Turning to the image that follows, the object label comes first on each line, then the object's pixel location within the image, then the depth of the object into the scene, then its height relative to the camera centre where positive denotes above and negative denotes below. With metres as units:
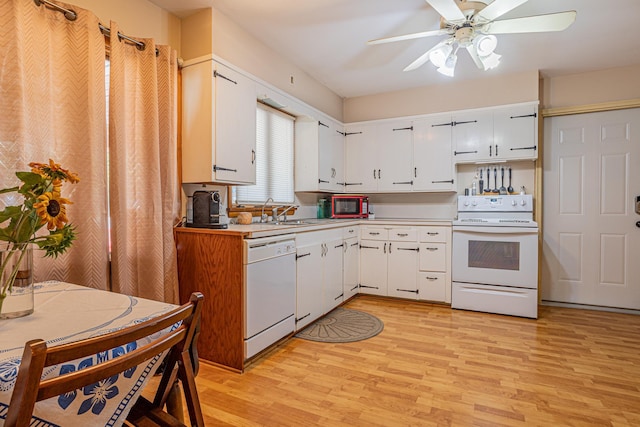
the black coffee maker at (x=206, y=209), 2.40 -0.02
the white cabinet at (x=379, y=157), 4.15 +0.61
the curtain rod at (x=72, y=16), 1.74 +1.04
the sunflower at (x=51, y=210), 0.96 -0.01
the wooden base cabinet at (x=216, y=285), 2.21 -0.54
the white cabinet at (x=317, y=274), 2.83 -0.63
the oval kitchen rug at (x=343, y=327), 2.81 -1.09
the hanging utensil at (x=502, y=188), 3.90 +0.19
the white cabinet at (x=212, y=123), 2.45 +0.62
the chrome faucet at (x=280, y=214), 3.40 -0.09
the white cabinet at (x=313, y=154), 3.88 +0.59
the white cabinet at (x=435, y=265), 3.65 -0.65
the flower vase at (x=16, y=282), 0.98 -0.23
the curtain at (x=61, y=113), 1.62 +0.48
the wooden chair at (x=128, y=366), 0.59 -0.34
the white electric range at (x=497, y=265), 3.30 -0.61
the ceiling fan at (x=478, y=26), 2.03 +1.17
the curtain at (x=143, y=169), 2.04 +0.24
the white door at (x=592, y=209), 3.55 -0.05
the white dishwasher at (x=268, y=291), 2.24 -0.61
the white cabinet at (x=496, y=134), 3.60 +0.78
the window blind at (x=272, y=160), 3.35 +0.48
